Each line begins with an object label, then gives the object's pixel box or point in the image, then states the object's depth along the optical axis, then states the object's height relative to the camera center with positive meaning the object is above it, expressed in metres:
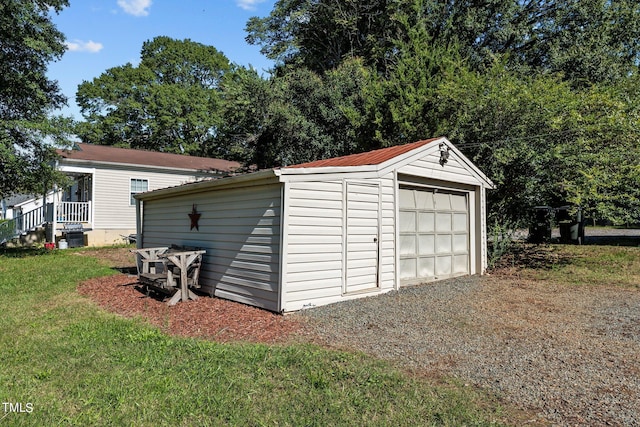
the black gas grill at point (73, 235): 15.73 -0.49
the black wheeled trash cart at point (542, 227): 14.74 +0.01
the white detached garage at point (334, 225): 5.85 +0.00
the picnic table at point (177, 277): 6.46 -0.89
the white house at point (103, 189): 16.38 +1.50
